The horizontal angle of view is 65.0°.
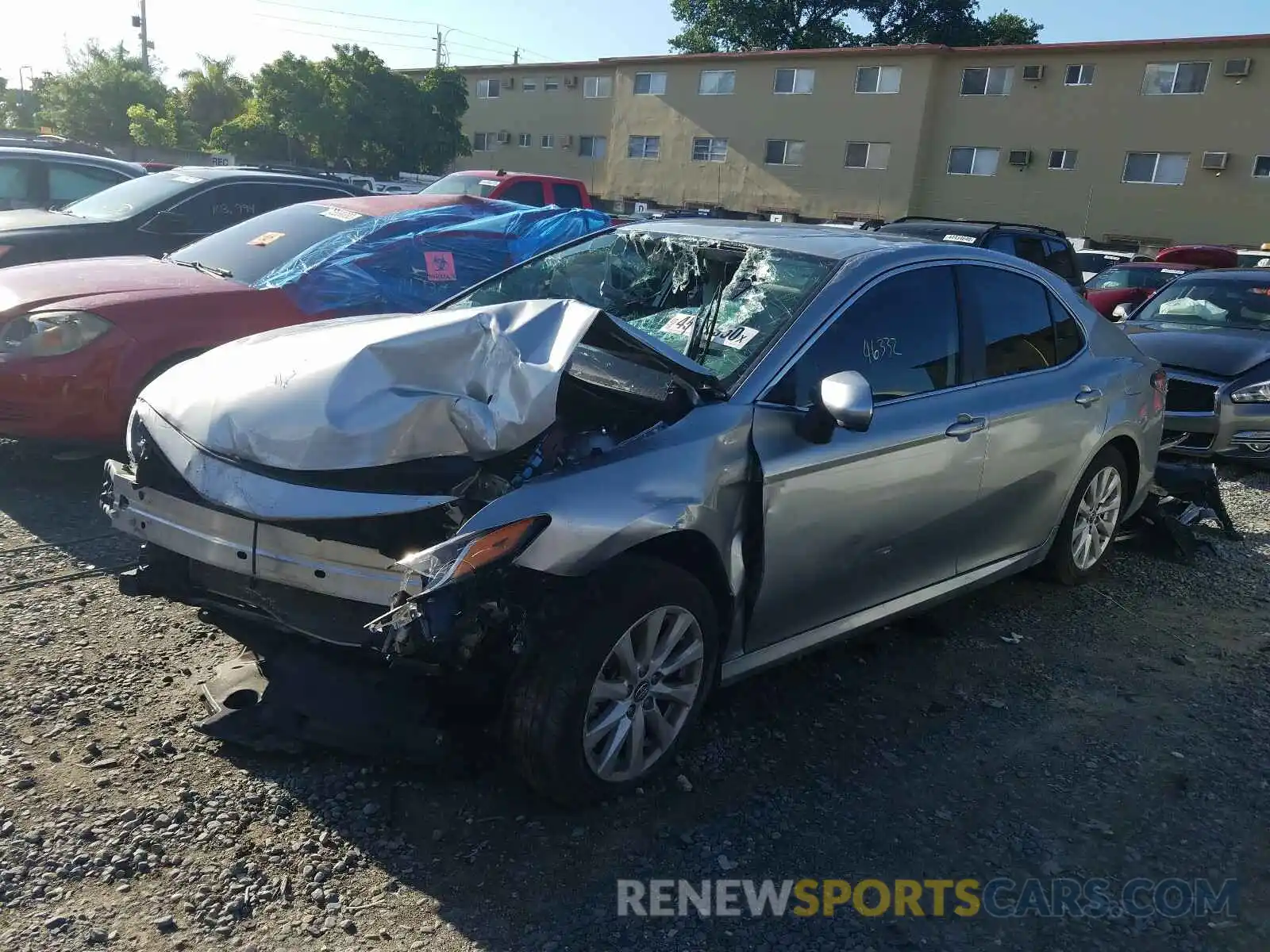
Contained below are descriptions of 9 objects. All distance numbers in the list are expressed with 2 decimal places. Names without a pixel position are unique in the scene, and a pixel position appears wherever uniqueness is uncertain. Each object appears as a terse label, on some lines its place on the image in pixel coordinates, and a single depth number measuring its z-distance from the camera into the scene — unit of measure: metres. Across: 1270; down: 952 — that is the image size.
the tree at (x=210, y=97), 49.22
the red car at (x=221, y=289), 4.95
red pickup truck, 12.12
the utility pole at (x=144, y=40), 46.85
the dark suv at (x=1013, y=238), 10.50
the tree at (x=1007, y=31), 47.09
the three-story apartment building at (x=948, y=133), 29.23
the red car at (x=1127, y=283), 15.09
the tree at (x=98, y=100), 50.19
